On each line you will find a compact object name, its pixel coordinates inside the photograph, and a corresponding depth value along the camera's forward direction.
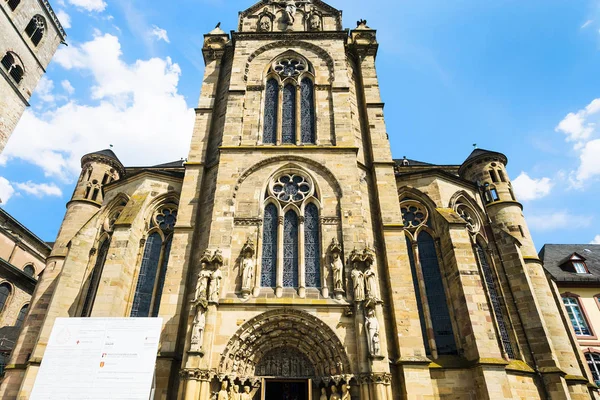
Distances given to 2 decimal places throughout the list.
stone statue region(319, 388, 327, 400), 10.20
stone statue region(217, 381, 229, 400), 9.95
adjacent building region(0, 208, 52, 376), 21.34
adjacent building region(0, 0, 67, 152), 24.81
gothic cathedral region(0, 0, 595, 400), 10.83
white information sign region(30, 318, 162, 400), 9.01
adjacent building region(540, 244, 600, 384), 21.61
